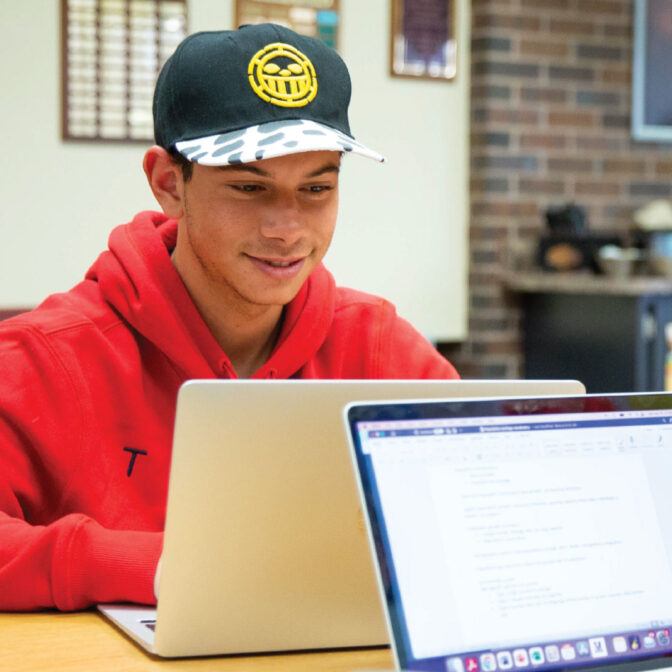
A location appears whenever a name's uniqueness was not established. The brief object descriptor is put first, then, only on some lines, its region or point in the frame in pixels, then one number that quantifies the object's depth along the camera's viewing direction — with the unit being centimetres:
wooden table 101
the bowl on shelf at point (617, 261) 394
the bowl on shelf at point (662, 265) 393
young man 138
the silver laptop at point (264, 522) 99
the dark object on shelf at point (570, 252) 409
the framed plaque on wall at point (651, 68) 428
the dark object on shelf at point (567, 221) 408
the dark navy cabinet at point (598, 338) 369
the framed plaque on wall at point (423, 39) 395
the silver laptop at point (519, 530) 87
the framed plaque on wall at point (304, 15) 377
